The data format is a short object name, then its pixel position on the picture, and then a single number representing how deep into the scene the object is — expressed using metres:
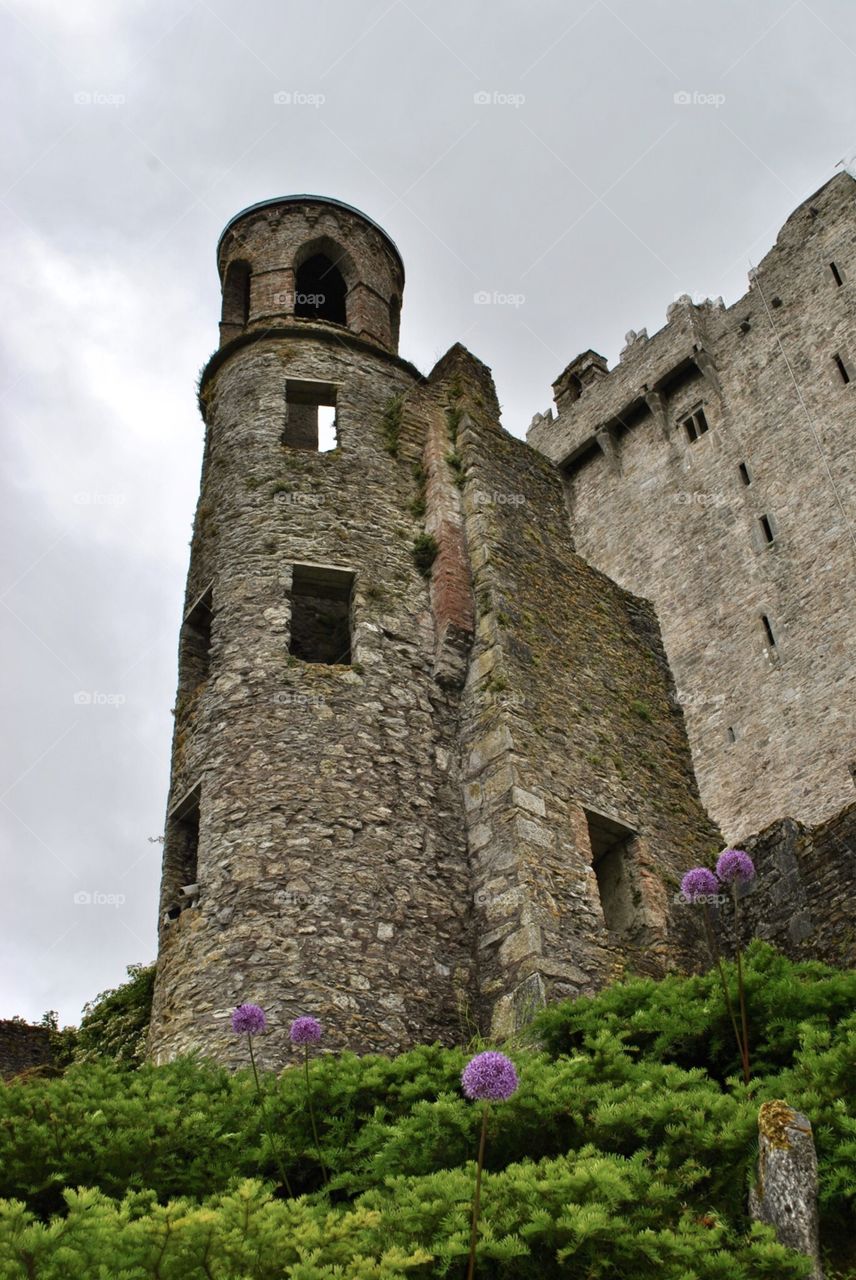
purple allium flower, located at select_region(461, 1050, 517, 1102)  4.73
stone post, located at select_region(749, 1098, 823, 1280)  4.91
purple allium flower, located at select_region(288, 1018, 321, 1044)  5.98
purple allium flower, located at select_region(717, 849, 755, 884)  6.49
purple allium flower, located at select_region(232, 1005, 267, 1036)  6.29
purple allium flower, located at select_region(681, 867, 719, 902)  6.45
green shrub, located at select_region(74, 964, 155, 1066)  9.66
